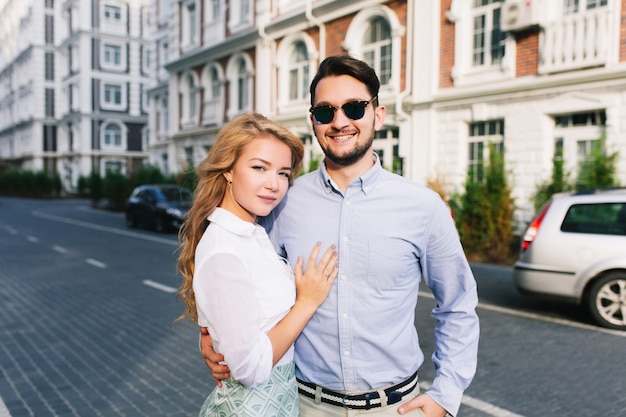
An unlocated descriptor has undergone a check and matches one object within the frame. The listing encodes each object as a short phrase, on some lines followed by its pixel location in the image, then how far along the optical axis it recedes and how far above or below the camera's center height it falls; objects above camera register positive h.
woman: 1.64 -0.26
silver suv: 6.32 -0.71
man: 1.86 -0.29
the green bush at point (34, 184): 46.12 +0.39
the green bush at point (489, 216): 12.02 -0.49
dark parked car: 18.06 -0.63
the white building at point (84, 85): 53.19 +11.02
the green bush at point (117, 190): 28.67 -0.01
